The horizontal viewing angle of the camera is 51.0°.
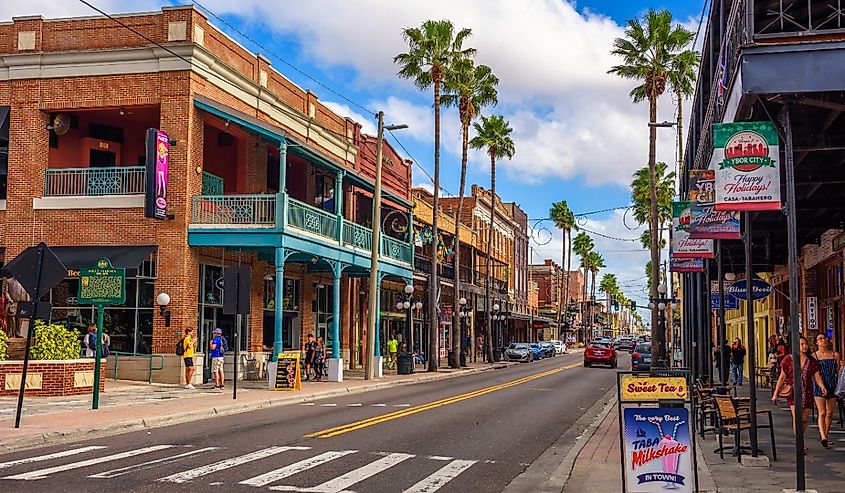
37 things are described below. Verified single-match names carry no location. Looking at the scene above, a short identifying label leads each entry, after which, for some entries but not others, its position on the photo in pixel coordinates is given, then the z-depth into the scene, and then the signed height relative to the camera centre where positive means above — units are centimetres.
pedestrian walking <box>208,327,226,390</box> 2495 -122
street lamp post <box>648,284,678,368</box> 3773 +42
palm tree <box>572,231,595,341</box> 11681 +921
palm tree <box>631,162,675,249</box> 6159 +846
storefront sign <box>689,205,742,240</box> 1381 +141
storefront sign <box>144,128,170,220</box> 2528 +399
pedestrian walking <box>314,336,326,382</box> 3098 -164
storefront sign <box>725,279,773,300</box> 2108 +62
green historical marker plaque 1775 +56
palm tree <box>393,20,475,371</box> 4116 +1211
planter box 2073 -153
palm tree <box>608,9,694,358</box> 3822 +1135
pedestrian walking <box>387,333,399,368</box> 4285 -173
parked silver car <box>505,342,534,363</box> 5997 -264
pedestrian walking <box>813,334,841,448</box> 1355 -111
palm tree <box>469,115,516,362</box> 5456 +1071
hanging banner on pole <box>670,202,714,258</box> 1844 +149
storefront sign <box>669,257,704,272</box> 2234 +130
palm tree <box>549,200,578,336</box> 9486 +1045
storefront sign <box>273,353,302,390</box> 2564 -170
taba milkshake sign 829 -128
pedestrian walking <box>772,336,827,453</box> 1318 -91
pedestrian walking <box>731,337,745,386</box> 2947 -152
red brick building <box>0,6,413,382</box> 2658 +455
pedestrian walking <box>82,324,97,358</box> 2498 -83
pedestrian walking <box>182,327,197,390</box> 2483 -123
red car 4919 -225
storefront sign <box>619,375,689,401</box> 868 -73
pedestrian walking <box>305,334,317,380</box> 3064 -135
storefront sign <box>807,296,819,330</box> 2316 +2
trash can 3753 -211
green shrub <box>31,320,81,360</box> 2091 -72
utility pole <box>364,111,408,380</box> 3102 +139
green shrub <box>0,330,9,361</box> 2094 -72
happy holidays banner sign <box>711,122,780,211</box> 989 +164
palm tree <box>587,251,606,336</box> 12631 +735
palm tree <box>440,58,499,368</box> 4356 +1095
